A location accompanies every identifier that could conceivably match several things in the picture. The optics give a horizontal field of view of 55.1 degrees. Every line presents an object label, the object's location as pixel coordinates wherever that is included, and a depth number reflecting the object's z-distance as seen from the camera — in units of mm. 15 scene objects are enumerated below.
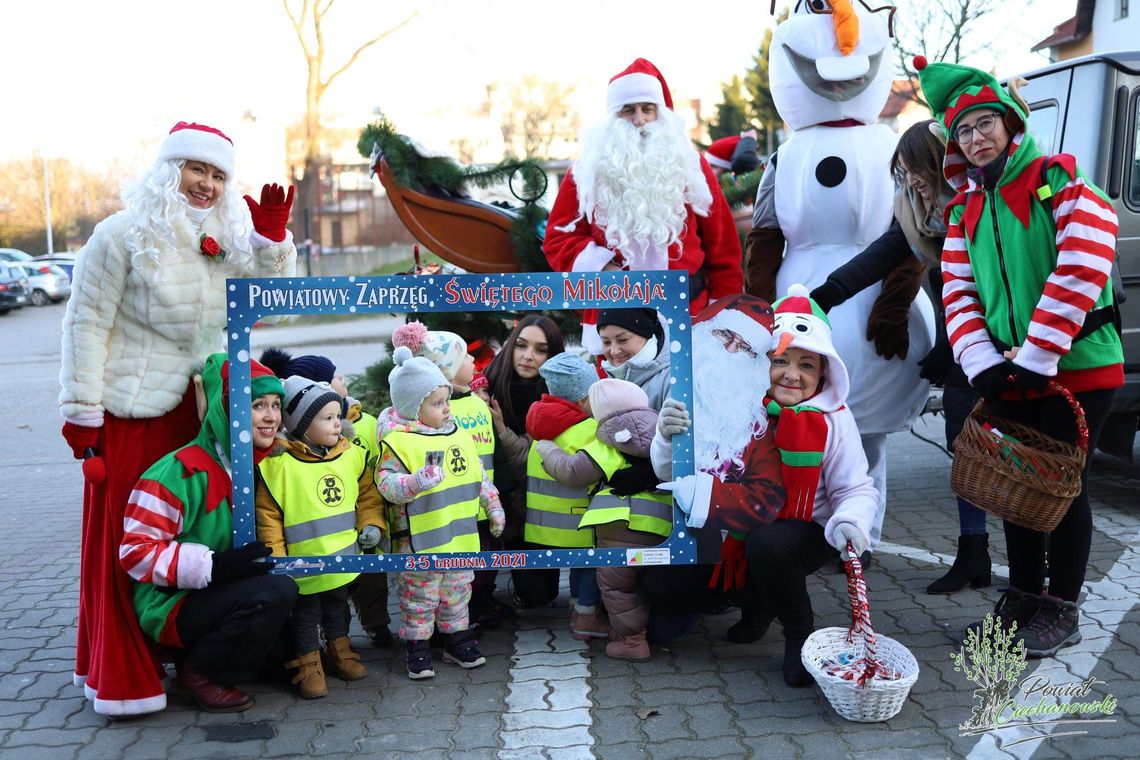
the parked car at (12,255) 32375
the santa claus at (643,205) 4625
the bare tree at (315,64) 21844
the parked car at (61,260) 34144
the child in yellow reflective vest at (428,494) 3654
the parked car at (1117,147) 5668
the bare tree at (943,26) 20328
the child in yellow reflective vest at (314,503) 3559
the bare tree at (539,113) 34250
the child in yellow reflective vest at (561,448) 3861
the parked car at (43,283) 30359
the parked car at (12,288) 27906
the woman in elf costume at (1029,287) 3416
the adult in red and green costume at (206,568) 3361
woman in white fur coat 3439
